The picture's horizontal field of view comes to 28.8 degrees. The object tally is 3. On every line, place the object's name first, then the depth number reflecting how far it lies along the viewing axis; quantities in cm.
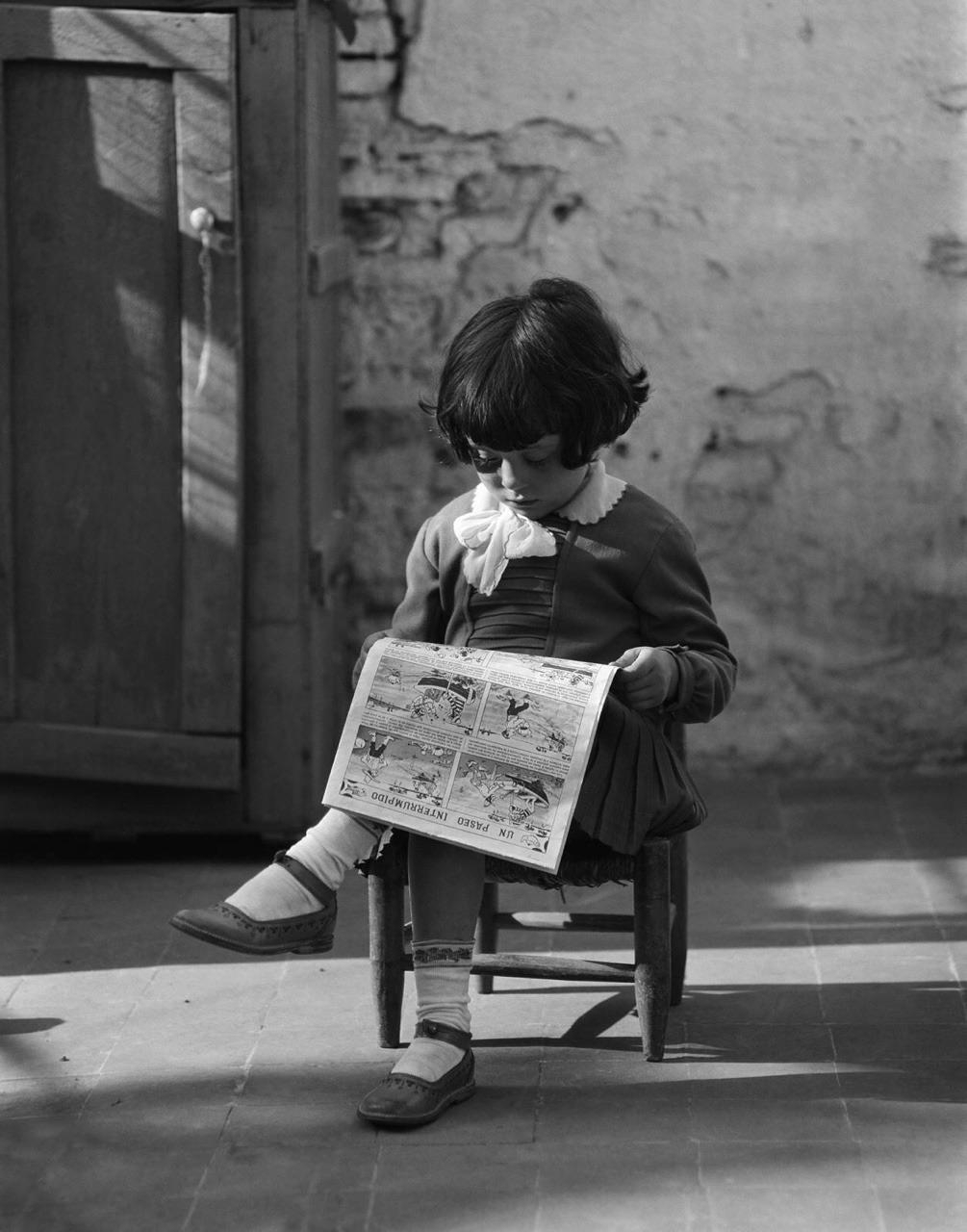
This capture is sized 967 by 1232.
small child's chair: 317
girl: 304
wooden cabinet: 428
